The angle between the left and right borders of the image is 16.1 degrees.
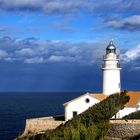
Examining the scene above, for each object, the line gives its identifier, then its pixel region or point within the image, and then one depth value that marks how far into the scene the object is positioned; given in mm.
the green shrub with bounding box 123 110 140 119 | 46156
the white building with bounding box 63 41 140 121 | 52969
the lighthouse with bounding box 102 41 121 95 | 56781
